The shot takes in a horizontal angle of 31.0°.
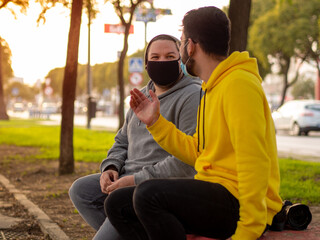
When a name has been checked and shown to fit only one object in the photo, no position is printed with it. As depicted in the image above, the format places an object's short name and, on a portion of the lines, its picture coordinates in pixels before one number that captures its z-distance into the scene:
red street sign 19.59
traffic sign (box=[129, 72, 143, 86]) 21.18
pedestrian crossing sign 21.09
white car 23.64
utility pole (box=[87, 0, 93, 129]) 24.83
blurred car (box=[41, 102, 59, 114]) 77.44
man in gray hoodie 3.45
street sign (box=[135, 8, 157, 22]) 18.11
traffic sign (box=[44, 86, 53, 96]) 40.40
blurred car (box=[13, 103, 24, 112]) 98.09
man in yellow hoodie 2.45
